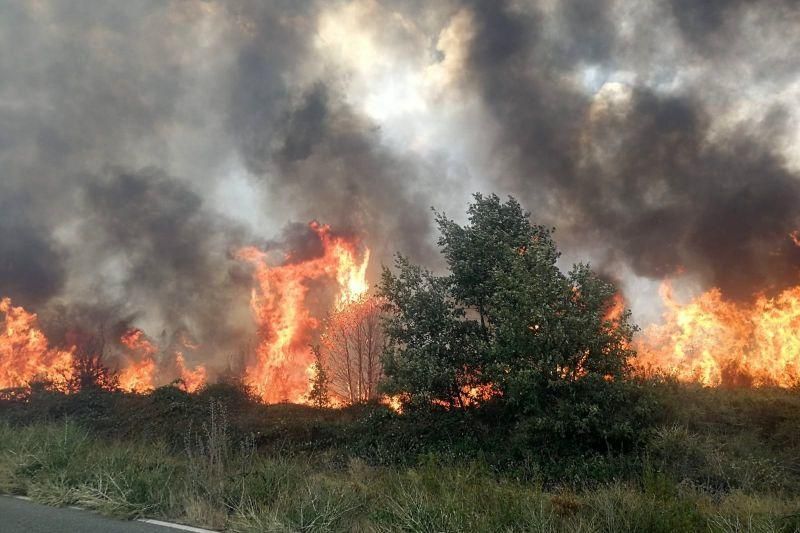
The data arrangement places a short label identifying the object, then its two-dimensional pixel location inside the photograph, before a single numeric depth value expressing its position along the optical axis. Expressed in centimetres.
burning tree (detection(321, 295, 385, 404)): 3572
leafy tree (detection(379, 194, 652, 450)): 1433
